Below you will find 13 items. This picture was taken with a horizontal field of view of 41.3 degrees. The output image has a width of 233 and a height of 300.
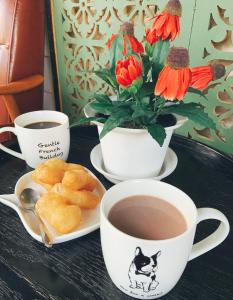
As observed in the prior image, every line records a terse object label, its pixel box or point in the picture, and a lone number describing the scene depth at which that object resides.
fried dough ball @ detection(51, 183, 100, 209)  0.44
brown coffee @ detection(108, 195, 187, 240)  0.35
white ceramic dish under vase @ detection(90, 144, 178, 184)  0.52
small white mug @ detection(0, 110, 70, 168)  0.56
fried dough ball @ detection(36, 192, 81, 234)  0.41
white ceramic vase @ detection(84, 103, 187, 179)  0.48
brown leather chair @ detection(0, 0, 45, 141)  1.00
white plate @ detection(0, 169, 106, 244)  0.42
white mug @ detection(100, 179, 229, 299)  0.31
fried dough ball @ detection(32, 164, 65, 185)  0.49
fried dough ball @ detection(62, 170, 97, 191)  0.45
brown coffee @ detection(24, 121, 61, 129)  0.62
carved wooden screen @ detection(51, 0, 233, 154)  0.71
